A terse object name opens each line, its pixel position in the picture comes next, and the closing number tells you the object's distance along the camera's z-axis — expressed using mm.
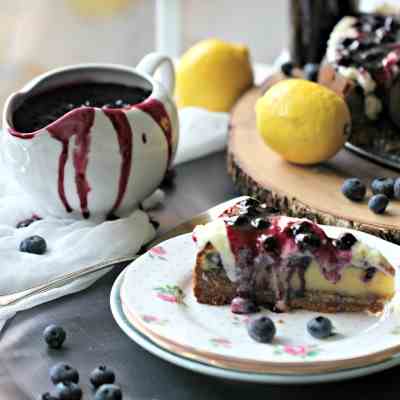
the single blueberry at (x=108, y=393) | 763
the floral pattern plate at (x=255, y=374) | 757
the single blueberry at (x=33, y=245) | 923
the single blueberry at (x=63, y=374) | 784
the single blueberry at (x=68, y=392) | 768
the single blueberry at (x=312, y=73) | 1130
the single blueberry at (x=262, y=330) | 788
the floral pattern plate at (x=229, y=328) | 761
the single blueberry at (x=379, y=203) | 938
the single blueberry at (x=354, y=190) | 958
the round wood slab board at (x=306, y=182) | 933
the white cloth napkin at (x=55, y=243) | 891
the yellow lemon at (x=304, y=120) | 982
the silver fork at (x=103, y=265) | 864
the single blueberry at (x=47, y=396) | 771
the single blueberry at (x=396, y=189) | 964
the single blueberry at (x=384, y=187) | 967
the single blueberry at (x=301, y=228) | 833
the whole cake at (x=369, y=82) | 1069
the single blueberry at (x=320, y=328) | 798
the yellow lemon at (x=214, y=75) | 1148
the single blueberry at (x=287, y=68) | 1156
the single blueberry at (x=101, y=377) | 783
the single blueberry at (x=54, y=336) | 823
